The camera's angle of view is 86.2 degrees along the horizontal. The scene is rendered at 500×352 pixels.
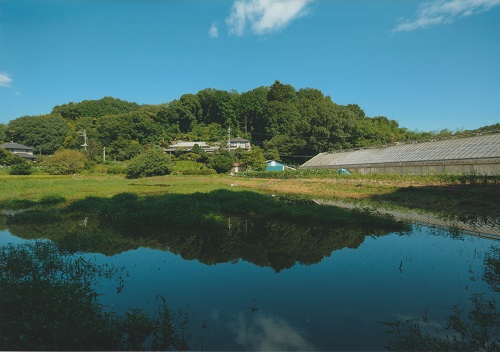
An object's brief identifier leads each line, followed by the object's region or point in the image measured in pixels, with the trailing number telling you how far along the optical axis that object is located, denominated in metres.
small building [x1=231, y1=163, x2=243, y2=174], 58.92
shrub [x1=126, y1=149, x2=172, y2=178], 46.16
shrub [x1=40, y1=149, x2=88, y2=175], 46.84
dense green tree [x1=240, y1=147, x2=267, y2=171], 56.56
